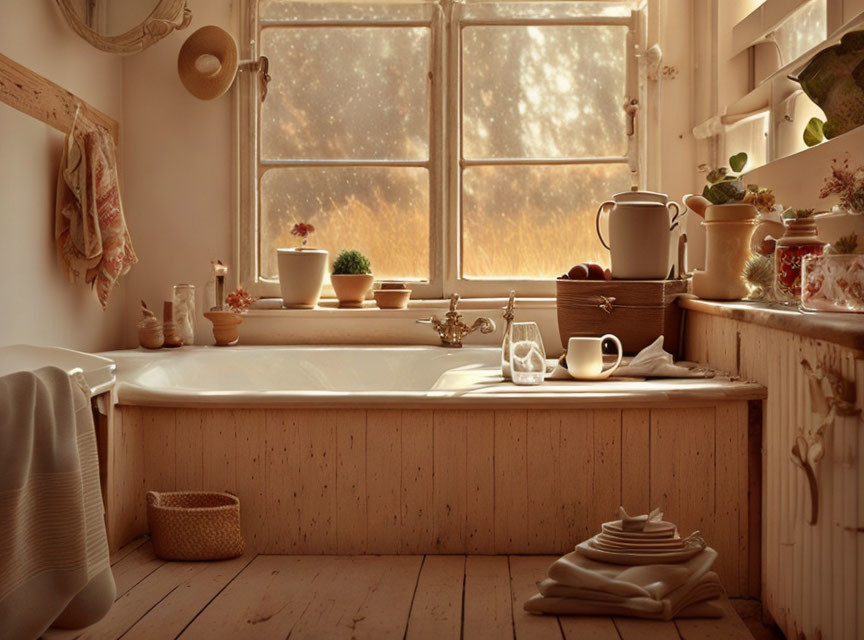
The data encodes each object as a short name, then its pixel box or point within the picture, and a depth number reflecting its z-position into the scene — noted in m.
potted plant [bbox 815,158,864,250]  1.99
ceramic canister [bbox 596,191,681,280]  3.18
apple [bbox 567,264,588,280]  3.28
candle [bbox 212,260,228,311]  3.71
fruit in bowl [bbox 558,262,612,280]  3.29
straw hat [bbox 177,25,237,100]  3.74
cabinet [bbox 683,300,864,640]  1.58
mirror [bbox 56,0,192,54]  3.29
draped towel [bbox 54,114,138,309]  3.15
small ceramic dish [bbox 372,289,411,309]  3.75
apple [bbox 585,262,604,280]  3.29
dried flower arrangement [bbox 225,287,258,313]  3.69
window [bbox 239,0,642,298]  3.85
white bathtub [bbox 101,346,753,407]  2.41
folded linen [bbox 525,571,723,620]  1.96
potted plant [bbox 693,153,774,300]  2.86
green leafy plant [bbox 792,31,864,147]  2.34
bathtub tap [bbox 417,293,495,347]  3.63
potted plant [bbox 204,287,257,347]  3.68
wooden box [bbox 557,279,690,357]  3.16
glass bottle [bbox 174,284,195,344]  3.63
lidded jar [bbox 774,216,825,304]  2.28
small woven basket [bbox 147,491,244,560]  2.40
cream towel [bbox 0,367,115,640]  1.73
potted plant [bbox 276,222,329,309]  3.71
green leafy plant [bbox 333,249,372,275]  3.77
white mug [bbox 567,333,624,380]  2.71
